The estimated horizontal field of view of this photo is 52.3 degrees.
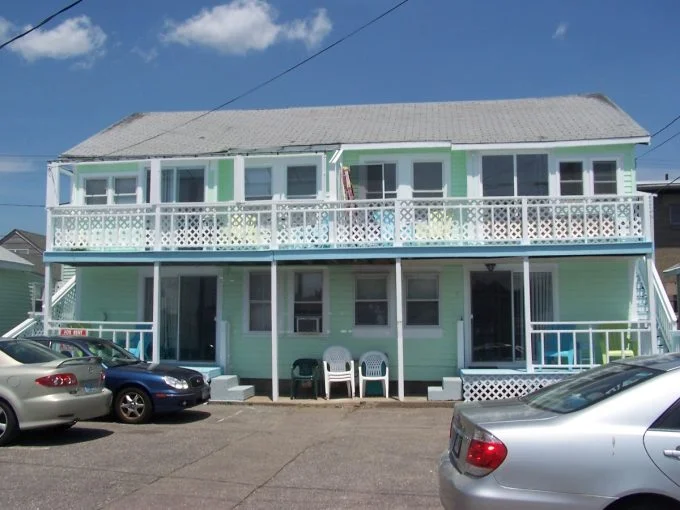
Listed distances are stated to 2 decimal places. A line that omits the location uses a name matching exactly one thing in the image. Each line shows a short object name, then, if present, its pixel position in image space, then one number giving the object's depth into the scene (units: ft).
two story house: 46.91
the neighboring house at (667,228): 99.86
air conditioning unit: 53.26
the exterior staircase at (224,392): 47.37
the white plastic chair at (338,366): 48.57
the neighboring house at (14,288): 68.95
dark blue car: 37.91
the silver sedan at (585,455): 14.02
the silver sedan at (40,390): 30.19
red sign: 50.83
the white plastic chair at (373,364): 49.88
